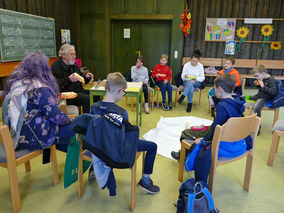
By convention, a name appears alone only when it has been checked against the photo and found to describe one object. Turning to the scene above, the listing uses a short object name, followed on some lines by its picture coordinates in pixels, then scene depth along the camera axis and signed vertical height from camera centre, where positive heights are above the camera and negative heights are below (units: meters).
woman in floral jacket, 1.69 -0.43
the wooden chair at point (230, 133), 1.65 -0.59
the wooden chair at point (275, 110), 3.34 -0.83
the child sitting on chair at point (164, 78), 4.50 -0.55
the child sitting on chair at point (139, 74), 4.39 -0.46
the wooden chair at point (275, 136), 2.38 -0.84
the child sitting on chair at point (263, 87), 3.19 -0.46
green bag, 1.85 -0.90
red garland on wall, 6.17 +0.76
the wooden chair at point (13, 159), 1.51 -0.80
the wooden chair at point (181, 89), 4.58 -0.75
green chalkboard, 4.01 +0.22
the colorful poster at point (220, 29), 6.46 +0.61
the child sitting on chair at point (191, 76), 4.44 -0.50
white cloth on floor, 2.87 -1.15
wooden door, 6.58 +0.21
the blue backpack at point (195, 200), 1.61 -1.03
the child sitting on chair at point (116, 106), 1.64 -0.40
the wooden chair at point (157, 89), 4.53 -0.75
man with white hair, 3.04 -0.36
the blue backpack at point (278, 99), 3.17 -0.62
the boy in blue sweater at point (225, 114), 1.78 -0.49
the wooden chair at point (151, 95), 4.38 -0.88
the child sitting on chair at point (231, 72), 4.08 -0.41
